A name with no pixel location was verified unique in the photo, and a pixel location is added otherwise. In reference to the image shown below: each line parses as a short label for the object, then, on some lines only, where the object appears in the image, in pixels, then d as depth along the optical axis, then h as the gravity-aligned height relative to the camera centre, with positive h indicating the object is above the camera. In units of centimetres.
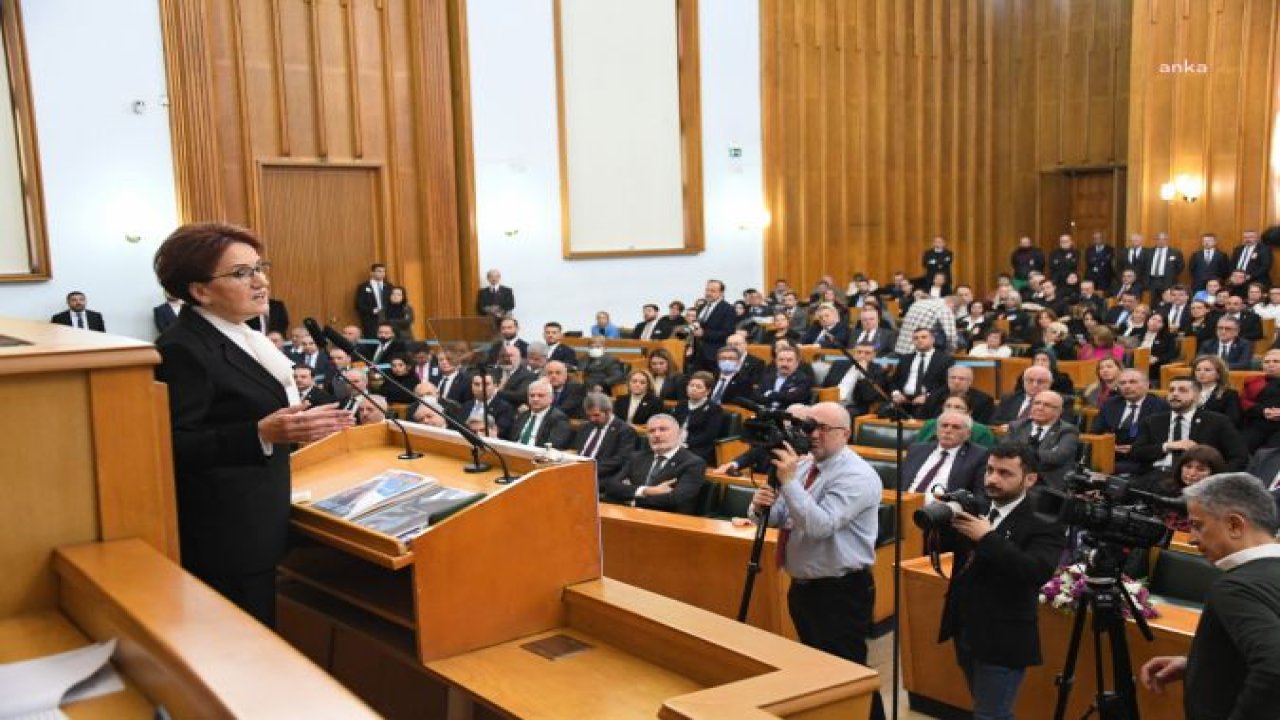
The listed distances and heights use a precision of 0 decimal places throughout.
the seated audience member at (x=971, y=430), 610 -125
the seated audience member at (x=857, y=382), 904 -142
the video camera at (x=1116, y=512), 284 -78
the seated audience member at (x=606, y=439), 684 -137
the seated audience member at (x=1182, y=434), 650 -138
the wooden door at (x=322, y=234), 1247 -13
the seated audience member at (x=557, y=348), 1066 -127
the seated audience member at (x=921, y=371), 905 -133
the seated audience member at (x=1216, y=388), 707 -120
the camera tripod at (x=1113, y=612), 305 -112
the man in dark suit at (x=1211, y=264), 1482 -87
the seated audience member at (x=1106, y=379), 785 -123
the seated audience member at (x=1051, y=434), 562 -125
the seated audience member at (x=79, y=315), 1071 -80
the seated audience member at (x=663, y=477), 593 -141
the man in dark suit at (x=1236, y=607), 237 -88
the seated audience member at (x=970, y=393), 760 -128
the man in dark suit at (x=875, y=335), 1088 -124
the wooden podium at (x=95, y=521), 141 -44
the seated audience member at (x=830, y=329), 1091 -119
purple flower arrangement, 380 -135
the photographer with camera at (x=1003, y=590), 343 -120
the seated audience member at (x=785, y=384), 859 -134
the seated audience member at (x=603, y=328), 1316 -131
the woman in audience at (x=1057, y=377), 817 -131
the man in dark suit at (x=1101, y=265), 1641 -93
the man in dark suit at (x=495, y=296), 1327 -92
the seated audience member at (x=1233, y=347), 941 -125
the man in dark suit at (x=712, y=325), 1154 -122
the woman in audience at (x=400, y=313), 1233 -102
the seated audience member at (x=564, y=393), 905 -142
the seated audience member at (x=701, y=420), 771 -142
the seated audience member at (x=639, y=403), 830 -139
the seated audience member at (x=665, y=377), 909 -133
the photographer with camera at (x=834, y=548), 366 -110
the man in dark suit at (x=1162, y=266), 1512 -90
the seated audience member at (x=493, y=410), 838 -143
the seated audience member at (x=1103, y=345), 946 -122
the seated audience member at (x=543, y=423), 748 -138
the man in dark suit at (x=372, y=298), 1275 -85
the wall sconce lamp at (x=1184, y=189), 1546 +12
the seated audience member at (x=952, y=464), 541 -126
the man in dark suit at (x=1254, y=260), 1441 -81
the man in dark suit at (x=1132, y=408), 728 -134
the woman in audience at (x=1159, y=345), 1040 -135
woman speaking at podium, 210 -34
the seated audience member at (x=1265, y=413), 691 -133
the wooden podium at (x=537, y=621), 219 -84
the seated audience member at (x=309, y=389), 826 -125
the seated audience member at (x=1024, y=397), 721 -132
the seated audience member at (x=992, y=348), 999 -129
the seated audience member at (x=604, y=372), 991 -140
